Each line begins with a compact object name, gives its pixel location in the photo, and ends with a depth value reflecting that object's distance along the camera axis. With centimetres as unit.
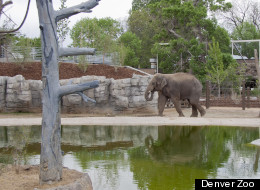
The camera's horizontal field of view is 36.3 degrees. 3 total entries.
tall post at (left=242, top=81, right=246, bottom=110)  2436
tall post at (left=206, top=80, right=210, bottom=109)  2505
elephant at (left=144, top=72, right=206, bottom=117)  1953
